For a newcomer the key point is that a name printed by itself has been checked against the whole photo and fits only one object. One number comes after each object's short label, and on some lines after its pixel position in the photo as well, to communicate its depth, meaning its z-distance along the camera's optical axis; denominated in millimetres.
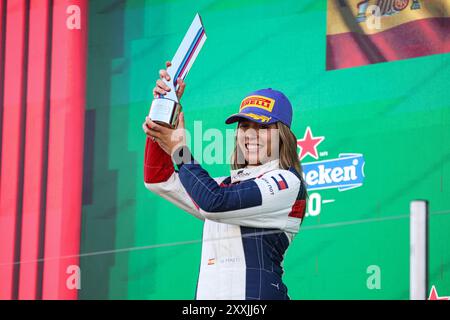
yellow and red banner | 6828
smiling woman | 5301
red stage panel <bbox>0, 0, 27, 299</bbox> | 9055
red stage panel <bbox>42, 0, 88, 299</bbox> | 8742
